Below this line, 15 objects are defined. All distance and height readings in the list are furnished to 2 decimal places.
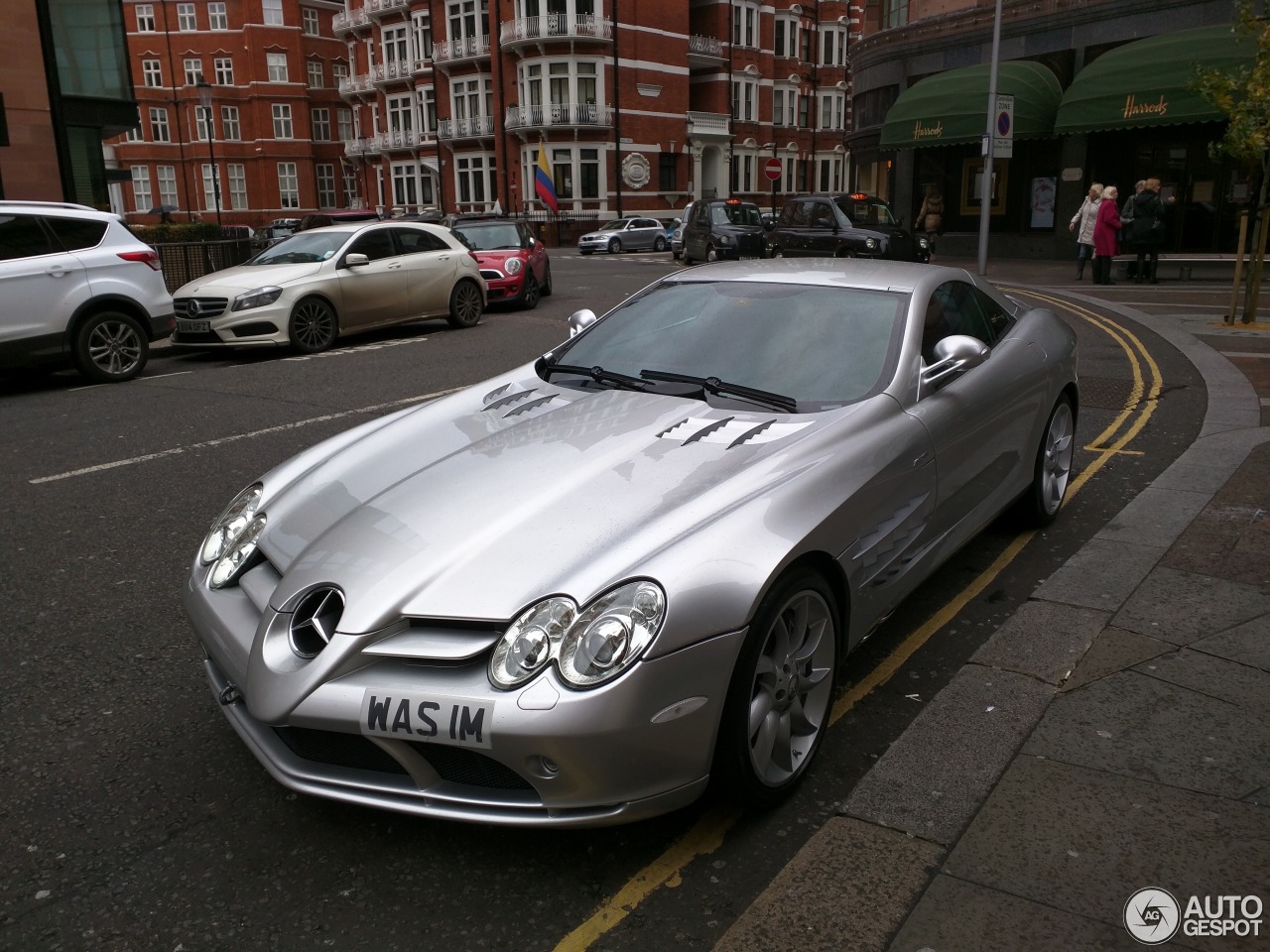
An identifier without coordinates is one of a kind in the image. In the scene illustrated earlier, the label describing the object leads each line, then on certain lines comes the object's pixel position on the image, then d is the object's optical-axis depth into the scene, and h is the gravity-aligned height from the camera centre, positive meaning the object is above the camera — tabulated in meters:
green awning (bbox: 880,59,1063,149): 26.20 +2.11
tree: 12.21 +0.84
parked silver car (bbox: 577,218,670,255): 40.84 -1.52
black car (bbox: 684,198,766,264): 26.02 -0.87
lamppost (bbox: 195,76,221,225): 27.08 +2.78
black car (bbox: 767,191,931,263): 21.70 -0.77
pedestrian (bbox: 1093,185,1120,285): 19.38 -0.79
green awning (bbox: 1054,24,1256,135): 22.52 +2.28
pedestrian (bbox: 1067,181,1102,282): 19.98 -0.64
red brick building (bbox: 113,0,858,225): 50.94 +5.26
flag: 43.00 +0.55
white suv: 9.91 -0.81
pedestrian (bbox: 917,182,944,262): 27.31 -0.58
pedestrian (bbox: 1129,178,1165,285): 19.41 -0.52
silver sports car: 2.58 -0.97
